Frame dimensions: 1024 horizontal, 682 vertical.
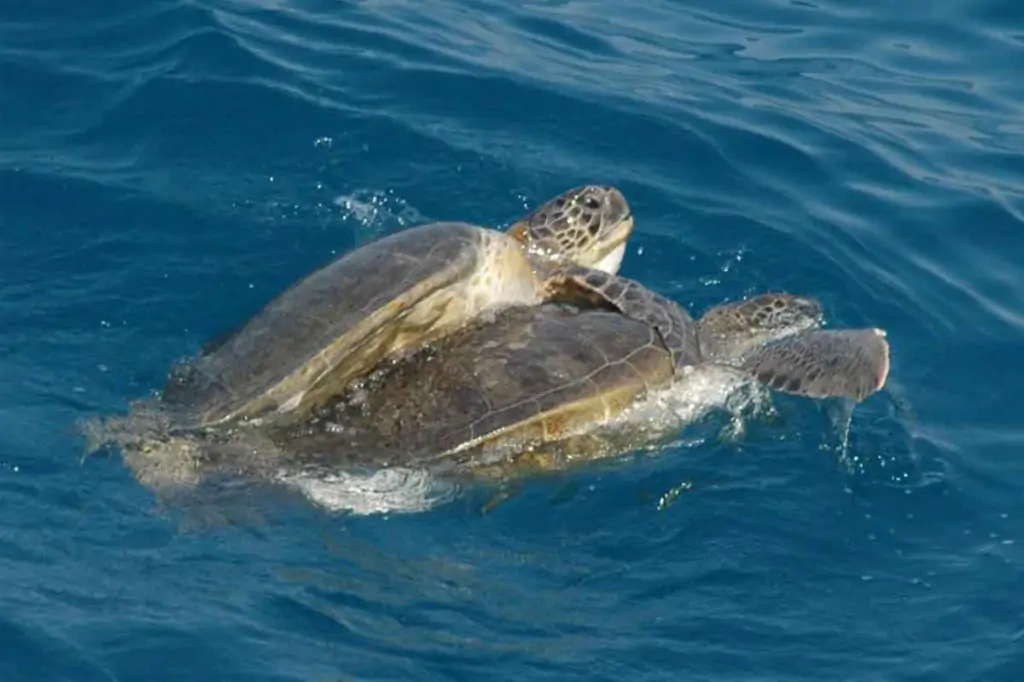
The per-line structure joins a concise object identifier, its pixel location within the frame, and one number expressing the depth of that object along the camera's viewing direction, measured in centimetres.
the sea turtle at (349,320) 1502
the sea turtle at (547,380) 1497
